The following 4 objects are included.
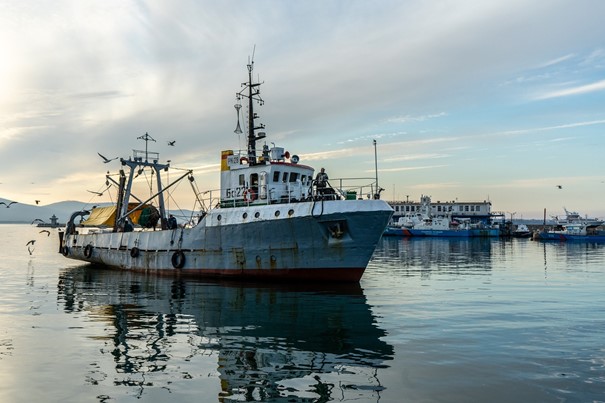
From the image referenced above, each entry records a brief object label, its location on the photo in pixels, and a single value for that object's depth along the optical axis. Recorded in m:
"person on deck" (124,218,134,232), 36.10
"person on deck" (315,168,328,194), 24.12
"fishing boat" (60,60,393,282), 23.11
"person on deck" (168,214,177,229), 30.38
